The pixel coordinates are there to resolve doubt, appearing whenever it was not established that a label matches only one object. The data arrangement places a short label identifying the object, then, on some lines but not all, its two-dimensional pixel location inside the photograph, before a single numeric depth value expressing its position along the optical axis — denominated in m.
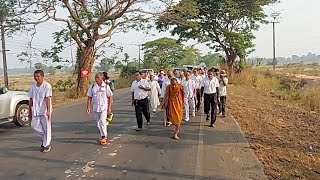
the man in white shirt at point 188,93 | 8.77
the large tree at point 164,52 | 41.12
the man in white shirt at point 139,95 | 7.71
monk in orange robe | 6.85
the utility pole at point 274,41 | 43.08
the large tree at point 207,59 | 64.35
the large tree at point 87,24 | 16.73
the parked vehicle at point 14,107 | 7.95
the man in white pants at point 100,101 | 6.32
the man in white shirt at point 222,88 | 9.31
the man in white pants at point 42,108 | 5.84
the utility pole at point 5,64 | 18.87
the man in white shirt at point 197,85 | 10.26
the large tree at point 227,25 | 22.56
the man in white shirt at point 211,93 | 8.14
